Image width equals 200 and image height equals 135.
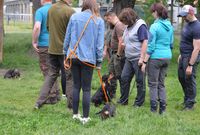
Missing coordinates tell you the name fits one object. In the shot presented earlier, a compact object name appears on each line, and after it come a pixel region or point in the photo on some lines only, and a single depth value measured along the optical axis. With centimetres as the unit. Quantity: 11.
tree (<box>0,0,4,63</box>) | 1853
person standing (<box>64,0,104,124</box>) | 793
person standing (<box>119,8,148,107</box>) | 953
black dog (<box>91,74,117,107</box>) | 1058
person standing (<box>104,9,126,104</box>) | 1070
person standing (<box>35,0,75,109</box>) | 917
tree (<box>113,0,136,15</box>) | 2029
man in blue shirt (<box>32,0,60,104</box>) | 981
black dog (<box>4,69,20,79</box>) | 1532
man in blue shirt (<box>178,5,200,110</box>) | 955
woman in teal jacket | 909
